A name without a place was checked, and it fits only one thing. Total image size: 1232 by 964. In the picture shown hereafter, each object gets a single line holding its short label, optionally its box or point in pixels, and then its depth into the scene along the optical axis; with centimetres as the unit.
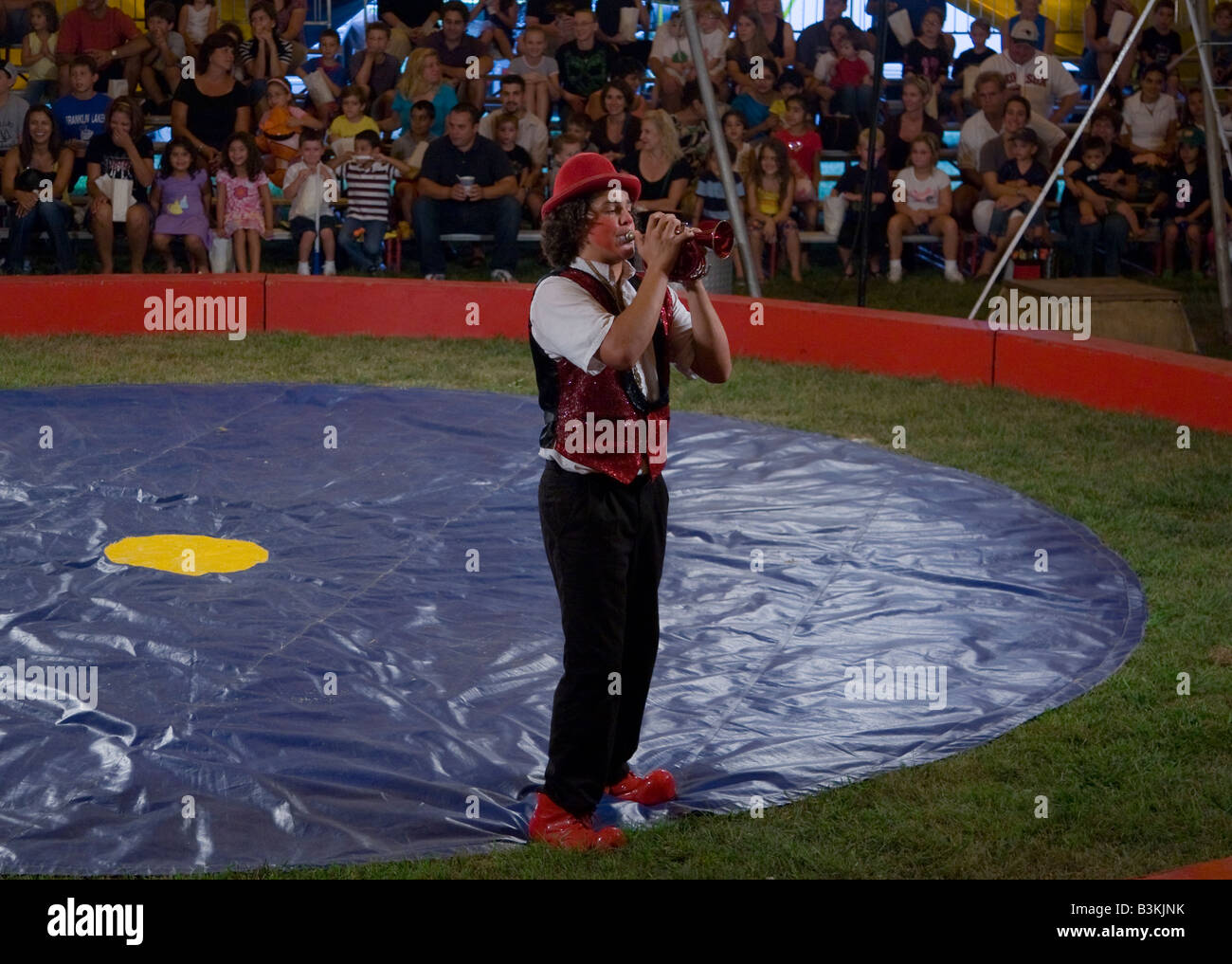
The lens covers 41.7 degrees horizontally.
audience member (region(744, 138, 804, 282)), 1293
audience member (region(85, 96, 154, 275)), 1213
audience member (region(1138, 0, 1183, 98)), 1452
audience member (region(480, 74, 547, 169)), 1330
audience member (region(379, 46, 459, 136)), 1330
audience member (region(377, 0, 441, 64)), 1410
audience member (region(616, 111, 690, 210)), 1293
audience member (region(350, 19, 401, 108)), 1367
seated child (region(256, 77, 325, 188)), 1304
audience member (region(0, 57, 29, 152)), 1251
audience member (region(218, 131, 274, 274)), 1223
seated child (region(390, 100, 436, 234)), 1299
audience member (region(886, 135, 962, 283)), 1322
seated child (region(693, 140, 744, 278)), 1288
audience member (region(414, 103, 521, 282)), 1256
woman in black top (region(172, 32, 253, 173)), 1295
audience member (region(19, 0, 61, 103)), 1319
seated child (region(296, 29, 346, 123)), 1341
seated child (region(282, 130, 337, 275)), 1247
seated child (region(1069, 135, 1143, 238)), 1316
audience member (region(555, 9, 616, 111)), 1385
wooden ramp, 1021
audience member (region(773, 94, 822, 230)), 1344
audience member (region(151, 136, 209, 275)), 1221
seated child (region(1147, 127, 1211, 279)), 1347
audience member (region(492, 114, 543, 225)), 1309
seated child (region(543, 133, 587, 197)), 1267
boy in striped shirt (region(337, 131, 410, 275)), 1259
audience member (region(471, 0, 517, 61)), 1450
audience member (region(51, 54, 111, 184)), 1271
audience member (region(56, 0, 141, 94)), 1330
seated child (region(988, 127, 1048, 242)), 1297
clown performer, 391
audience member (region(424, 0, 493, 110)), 1377
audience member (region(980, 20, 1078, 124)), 1395
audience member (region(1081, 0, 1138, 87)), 1473
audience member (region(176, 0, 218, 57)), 1369
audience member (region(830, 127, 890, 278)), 1327
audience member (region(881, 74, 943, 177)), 1352
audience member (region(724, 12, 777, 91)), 1402
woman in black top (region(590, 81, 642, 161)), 1319
